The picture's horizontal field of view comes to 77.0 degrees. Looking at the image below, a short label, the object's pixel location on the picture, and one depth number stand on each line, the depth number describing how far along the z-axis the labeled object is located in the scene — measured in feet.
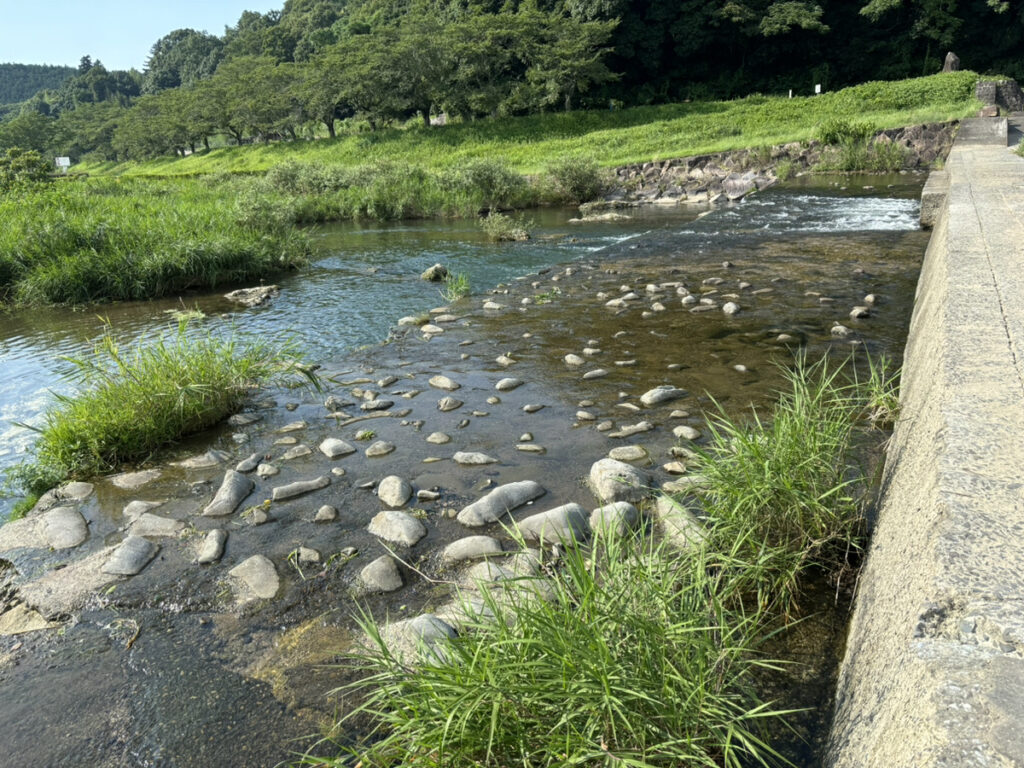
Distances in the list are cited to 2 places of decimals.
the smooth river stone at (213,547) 11.78
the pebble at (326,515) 12.74
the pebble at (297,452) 15.69
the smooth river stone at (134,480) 14.89
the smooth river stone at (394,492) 13.09
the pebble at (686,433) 14.80
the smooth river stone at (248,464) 15.15
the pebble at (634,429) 15.35
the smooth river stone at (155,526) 12.79
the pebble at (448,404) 18.10
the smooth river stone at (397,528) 11.80
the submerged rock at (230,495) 13.34
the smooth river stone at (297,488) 13.71
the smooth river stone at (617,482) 12.45
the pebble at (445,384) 19.72
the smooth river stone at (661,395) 17.08
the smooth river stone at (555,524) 11.23
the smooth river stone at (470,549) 11.07
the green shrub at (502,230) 51.47
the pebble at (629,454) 14.10
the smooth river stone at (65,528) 12.78
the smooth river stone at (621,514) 10.94
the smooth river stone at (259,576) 10.82
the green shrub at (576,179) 71.97
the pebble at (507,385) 19.29
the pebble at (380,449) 15.41
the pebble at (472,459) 14.65
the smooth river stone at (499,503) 12.21
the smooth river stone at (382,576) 10.61
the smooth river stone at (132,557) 11.61
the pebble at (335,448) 15.61
